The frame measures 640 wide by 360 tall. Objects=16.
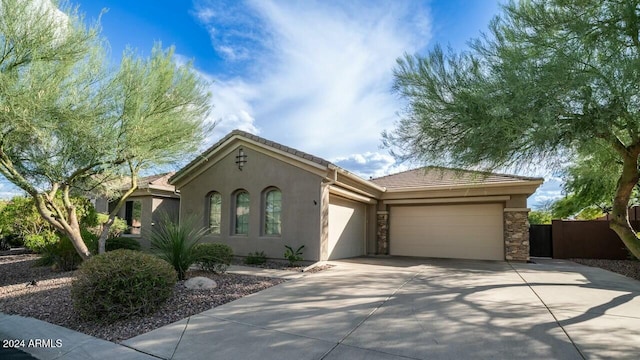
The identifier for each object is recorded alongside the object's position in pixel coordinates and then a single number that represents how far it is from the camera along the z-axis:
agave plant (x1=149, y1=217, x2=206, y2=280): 8.26
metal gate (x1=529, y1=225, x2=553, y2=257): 15.46
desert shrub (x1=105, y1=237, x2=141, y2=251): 13.85
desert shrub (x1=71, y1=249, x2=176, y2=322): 5.57
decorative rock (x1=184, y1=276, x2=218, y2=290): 7.45
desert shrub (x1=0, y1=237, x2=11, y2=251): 17.75
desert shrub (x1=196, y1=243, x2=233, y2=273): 9.13
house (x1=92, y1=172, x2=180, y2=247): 16.56
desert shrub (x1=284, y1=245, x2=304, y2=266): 11.26
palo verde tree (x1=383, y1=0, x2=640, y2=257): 5.88
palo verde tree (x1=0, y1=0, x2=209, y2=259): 7.29
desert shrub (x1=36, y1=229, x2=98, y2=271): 10.84
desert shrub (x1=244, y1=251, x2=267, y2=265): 11.85
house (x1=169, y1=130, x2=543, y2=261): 11.77
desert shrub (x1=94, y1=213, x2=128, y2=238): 13.90
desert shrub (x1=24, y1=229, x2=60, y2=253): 11.17
